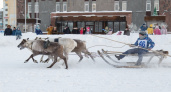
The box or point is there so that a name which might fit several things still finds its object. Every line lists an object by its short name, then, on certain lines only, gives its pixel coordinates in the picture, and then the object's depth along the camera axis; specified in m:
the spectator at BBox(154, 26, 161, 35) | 22.07
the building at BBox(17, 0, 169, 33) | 39.88
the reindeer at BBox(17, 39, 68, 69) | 9.38
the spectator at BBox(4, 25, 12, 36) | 22.04
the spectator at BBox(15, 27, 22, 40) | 20.79
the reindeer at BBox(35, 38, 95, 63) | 10.59
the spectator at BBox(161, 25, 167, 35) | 22.62
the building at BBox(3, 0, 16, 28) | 60.06
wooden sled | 9.58
